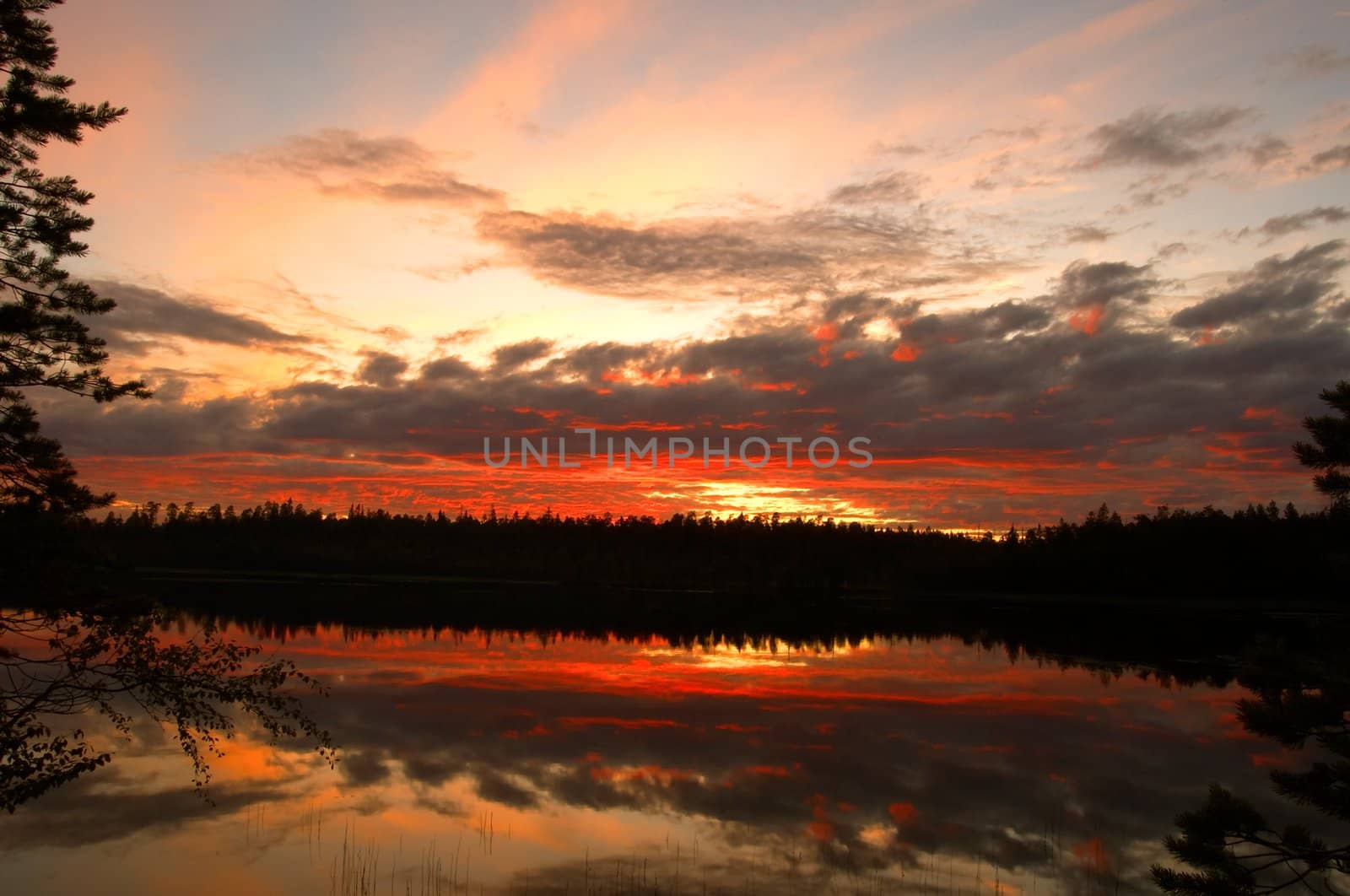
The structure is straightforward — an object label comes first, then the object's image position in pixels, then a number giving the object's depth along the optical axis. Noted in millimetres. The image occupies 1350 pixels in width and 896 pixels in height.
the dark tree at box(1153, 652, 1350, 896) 7527
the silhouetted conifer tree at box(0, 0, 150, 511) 11797
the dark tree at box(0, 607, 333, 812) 10500
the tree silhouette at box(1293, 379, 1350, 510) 7828
